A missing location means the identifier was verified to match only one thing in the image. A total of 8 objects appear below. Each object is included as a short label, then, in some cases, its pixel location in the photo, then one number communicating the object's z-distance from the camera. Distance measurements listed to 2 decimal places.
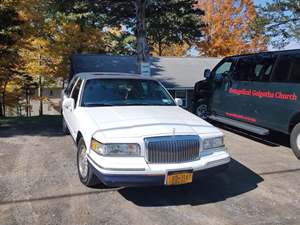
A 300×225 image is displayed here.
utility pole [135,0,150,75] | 10.08
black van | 5.34
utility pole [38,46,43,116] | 19.14
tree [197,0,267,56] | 20.43
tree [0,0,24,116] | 9.13
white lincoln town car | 3.20
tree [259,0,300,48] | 14.12
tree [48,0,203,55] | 10.61
